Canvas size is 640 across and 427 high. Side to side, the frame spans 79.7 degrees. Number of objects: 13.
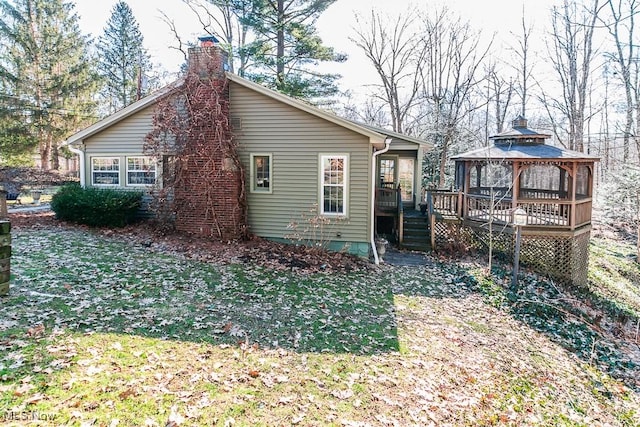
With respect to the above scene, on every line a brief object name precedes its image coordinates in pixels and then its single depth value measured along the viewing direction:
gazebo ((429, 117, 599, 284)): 12.22
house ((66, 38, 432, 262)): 10.98
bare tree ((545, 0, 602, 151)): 25.45
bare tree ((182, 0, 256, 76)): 21.73
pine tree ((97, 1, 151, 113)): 32.62
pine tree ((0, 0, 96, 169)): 23.86
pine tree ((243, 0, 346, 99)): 21.67
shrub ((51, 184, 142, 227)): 11.50
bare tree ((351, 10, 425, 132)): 27.03
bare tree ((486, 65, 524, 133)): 28.06
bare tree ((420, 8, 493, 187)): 25.95
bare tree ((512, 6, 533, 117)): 27.91
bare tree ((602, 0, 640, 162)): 17.45
